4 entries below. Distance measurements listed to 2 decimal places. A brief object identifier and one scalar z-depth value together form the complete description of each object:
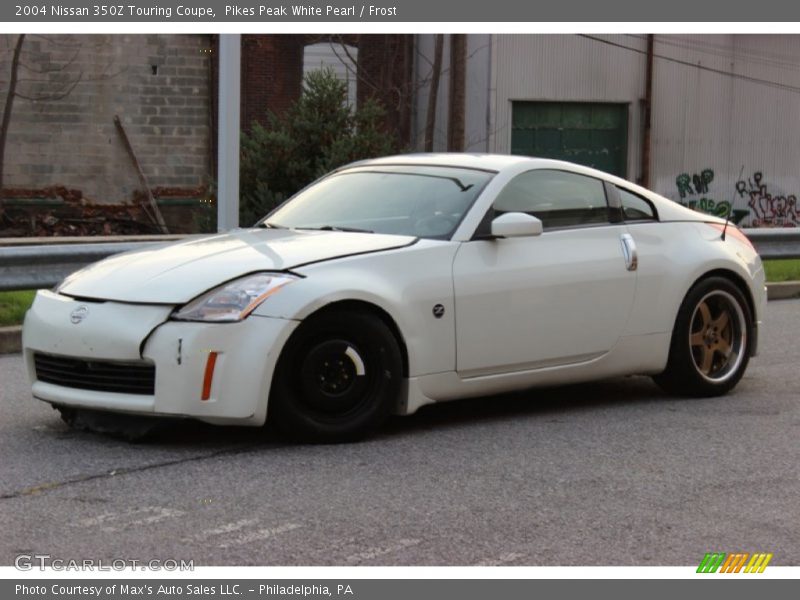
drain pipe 35.53
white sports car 6.59
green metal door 34.16
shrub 17.89
